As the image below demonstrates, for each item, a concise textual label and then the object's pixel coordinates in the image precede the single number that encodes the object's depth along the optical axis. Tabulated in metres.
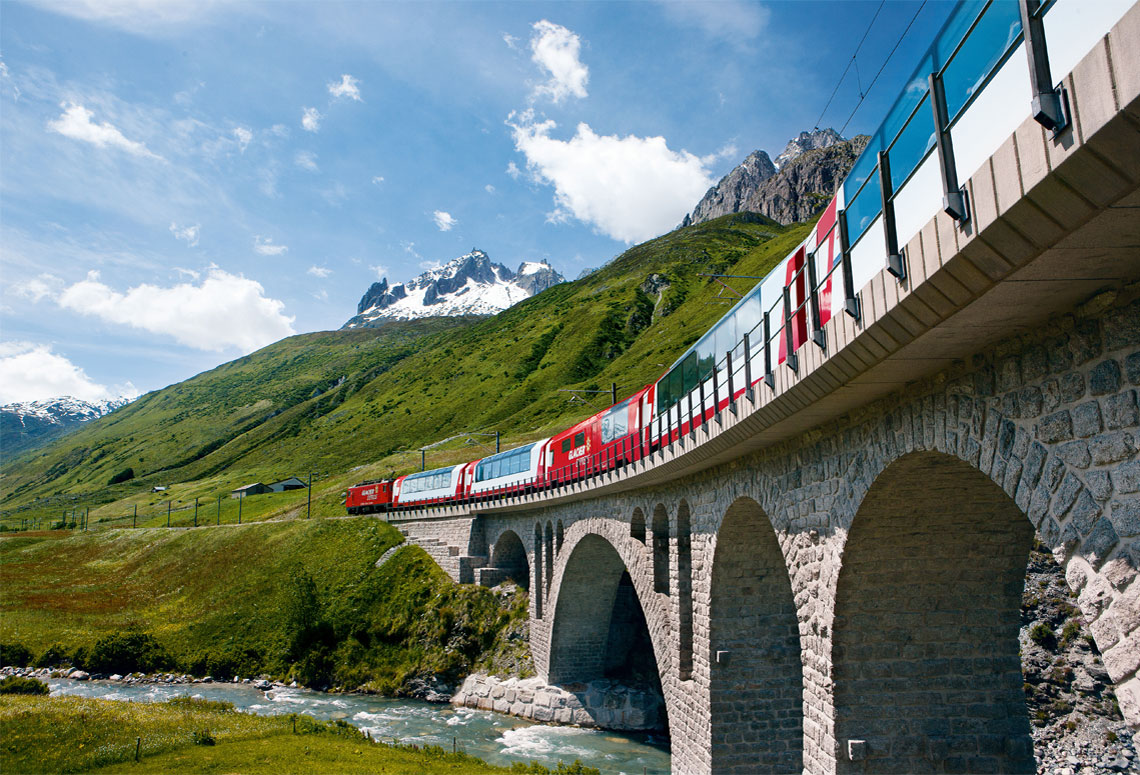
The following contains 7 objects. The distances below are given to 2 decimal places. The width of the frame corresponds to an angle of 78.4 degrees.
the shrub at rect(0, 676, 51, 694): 34.09
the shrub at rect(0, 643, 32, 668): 43.47
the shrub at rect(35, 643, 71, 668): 43.38
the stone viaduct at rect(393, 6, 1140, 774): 4.60
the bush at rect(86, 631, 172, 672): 42.53
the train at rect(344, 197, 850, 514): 9.80
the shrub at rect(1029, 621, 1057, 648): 20.92
